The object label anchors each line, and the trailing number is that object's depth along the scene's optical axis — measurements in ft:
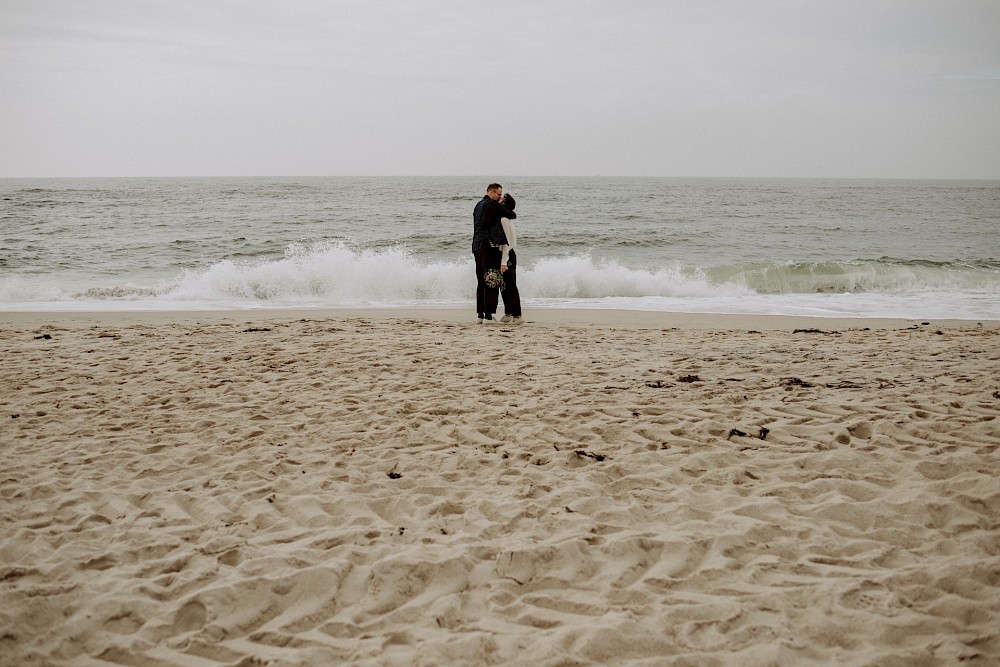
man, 30.30
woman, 30.68
